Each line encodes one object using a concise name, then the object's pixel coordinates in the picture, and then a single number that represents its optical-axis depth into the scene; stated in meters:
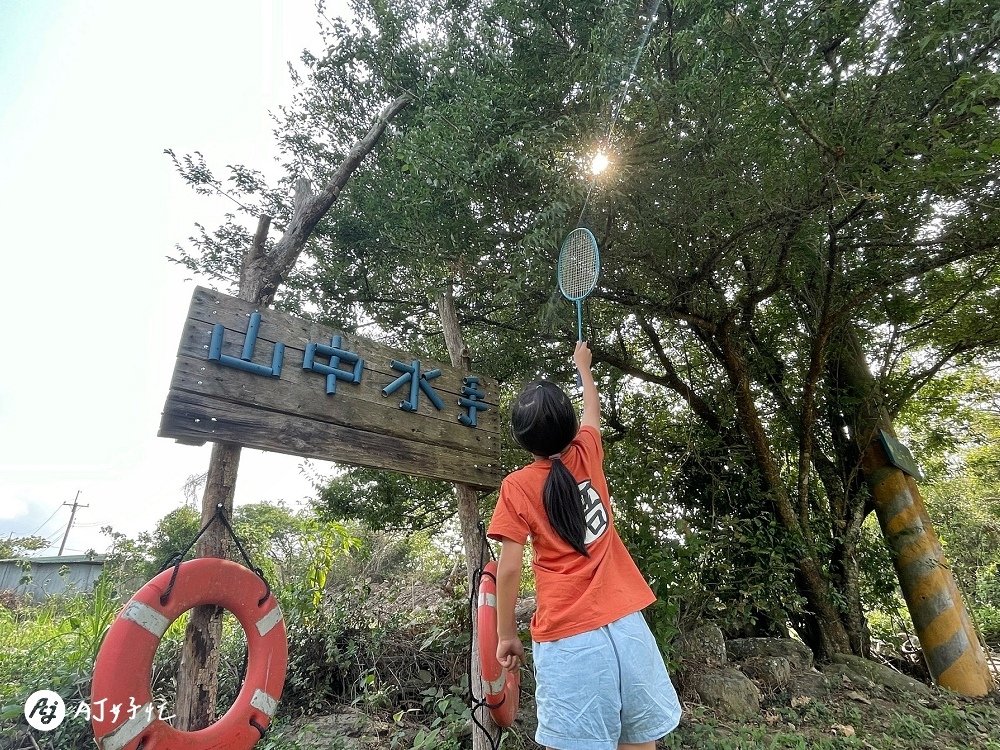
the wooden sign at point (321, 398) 2.12
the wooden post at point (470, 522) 2.50
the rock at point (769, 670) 3.82
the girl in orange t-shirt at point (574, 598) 1.38
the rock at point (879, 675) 3.95
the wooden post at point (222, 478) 1.93
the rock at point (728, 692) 3.41
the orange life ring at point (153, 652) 1.58
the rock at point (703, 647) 3.75
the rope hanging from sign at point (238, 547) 1.82
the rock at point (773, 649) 4.15
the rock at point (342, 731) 2.97
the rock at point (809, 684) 3.72
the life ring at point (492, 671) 2.07
